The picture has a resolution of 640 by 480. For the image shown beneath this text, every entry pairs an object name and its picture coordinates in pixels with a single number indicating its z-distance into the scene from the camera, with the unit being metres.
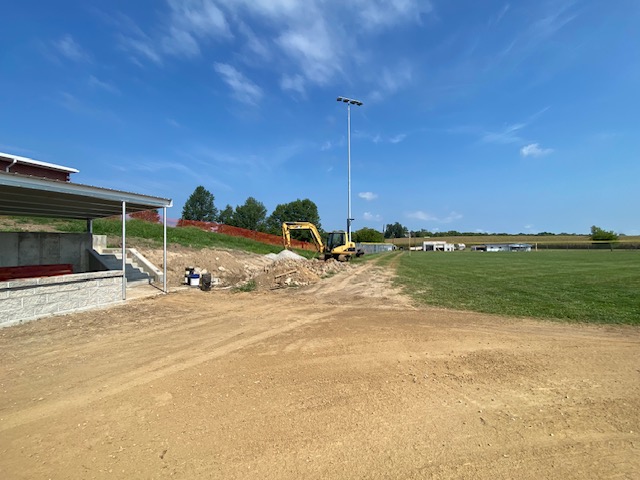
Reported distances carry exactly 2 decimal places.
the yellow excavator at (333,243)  29.31
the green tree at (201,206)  98.06
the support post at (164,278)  12.93
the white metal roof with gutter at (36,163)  24.52
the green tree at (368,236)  119.62
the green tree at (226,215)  96.73
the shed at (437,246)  109.56
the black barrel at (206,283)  14.26
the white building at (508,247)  101.94
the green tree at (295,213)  99.00
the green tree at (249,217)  95.25
